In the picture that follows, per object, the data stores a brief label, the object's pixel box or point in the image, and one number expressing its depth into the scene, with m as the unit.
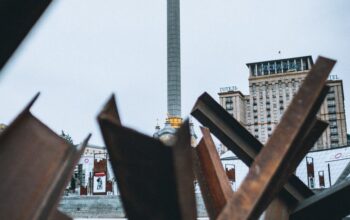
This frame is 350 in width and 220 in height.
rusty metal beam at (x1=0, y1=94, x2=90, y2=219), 3.19
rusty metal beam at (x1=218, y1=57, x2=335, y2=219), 2.91
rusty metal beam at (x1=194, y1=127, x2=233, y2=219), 4.63
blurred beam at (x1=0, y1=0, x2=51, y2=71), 3.02
